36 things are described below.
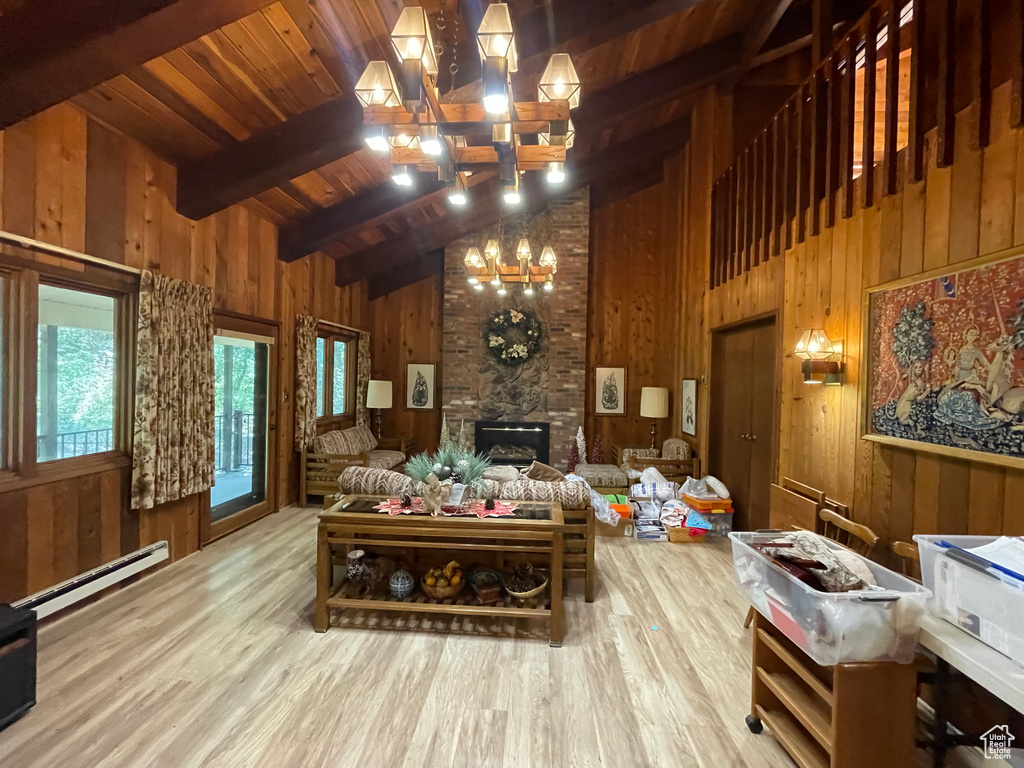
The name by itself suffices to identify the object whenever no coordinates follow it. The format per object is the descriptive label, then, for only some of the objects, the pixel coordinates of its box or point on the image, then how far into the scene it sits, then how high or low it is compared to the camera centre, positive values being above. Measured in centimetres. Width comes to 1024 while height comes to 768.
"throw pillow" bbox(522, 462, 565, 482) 351 -74
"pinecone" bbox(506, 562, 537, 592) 270 -122
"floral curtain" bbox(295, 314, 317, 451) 502 -12
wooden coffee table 252 -95
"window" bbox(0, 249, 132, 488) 246 +1
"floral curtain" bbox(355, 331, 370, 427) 655 -4
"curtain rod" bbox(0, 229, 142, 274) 235 +67
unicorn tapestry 180 +12
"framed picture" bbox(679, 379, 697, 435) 529 -31
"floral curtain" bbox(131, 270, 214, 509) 311 -16
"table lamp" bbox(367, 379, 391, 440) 637 -28
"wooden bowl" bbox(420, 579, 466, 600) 267 -127
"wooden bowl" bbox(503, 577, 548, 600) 261 -125
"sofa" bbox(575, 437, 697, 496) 506 -98
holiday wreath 652 +61
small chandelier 424 +111
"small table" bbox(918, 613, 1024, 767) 120 -78
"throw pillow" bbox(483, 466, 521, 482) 324 -71
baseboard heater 249 -130
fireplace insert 652 -92
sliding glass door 420 -55
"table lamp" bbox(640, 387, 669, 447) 585 -29
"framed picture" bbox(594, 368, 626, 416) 670 -16
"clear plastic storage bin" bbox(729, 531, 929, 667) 146 -79
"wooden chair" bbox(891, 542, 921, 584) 183 -88
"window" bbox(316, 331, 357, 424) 589 -2
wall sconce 283 +17
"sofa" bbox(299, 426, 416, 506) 512 -101
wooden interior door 399 -32
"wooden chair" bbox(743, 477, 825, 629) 283 -82
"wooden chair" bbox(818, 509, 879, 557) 217 -85
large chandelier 174 +116
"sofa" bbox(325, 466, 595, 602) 300 -79
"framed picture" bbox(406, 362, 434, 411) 703 -16
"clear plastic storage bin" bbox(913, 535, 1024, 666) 127 -65
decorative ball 273 -126
